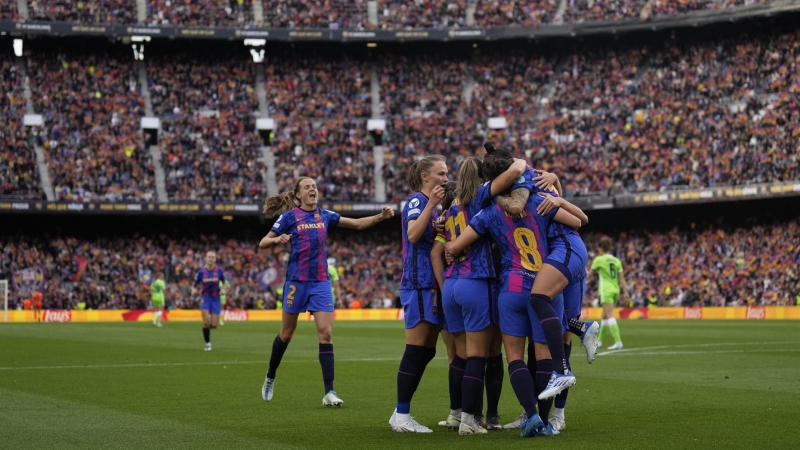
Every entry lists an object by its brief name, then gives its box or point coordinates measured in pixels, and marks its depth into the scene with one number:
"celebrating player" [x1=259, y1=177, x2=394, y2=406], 13.23
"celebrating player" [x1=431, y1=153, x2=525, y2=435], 9.63
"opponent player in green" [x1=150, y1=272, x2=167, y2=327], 43.16
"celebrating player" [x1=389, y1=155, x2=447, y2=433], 10.25
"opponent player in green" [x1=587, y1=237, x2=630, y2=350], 24.17
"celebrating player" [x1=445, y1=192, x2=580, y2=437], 9.47
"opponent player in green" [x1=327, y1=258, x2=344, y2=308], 29.26
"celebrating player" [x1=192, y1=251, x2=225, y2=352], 26.16
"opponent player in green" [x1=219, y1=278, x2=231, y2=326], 48.38
